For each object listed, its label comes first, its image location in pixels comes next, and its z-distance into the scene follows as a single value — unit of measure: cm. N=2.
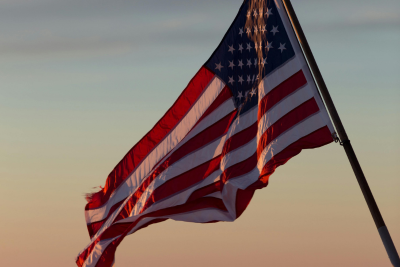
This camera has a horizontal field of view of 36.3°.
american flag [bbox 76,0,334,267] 1365
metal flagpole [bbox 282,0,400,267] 1170
